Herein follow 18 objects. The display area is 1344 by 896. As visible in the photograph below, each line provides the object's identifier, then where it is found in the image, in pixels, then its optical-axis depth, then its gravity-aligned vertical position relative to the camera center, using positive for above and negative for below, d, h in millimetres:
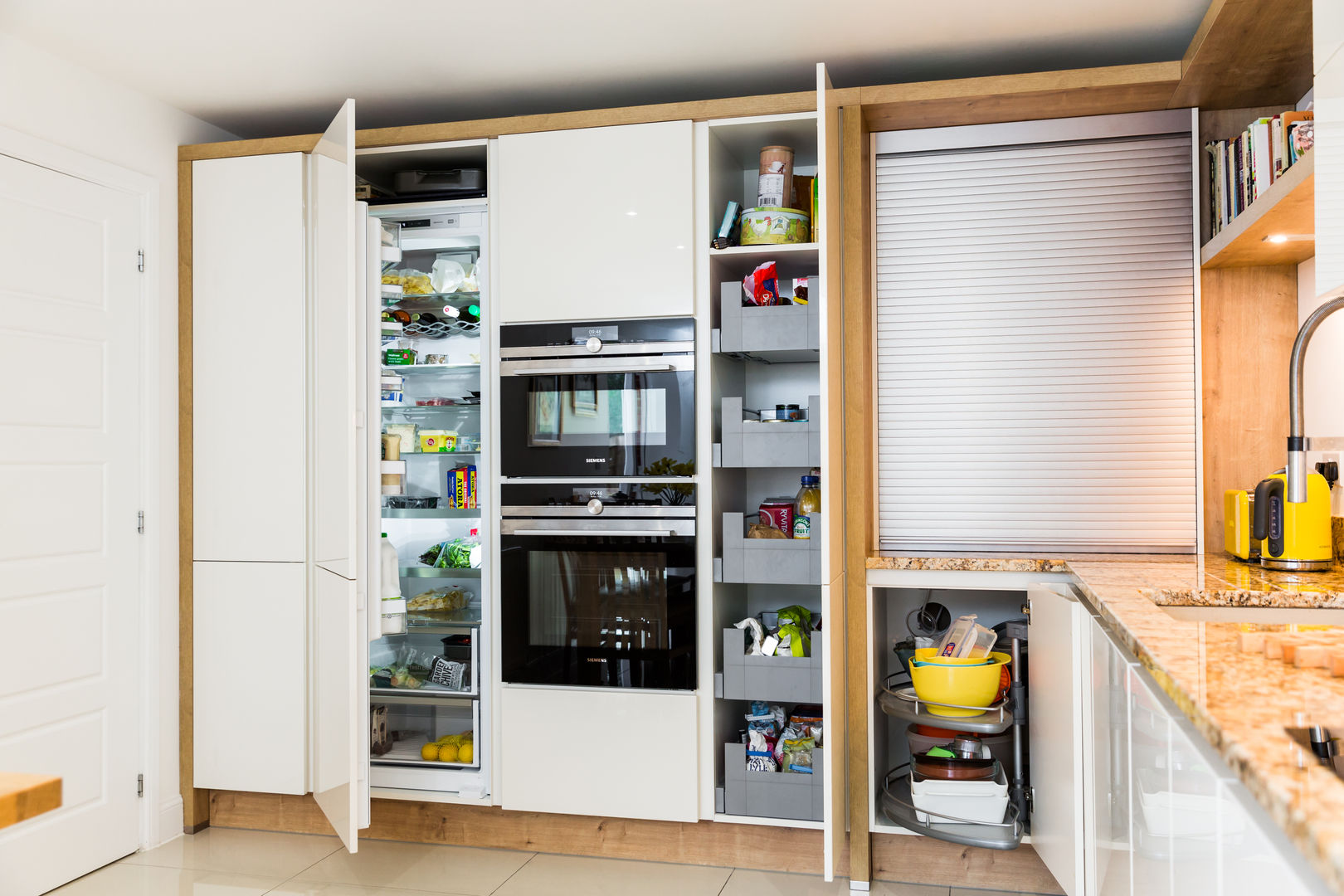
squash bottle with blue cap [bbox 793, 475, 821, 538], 2848 -157
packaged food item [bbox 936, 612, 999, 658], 2652 -522
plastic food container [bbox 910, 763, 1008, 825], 2609 -938
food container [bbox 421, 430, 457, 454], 3160 +47
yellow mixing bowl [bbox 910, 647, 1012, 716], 2619 -621
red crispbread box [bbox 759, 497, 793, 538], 2893 -183
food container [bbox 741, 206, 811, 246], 2850 +670
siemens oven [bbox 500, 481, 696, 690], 2824 -384
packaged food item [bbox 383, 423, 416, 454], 3193 +70
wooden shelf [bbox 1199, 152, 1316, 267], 1956 +526
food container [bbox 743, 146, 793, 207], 2889 +826
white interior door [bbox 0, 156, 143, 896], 2674 -161
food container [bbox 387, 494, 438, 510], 3227 -153
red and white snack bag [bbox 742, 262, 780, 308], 2840 +494
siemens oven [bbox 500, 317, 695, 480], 2828 +165
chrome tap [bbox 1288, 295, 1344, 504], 2221 +43
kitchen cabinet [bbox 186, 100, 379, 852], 3098 -57
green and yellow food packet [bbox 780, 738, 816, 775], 2816 -880
